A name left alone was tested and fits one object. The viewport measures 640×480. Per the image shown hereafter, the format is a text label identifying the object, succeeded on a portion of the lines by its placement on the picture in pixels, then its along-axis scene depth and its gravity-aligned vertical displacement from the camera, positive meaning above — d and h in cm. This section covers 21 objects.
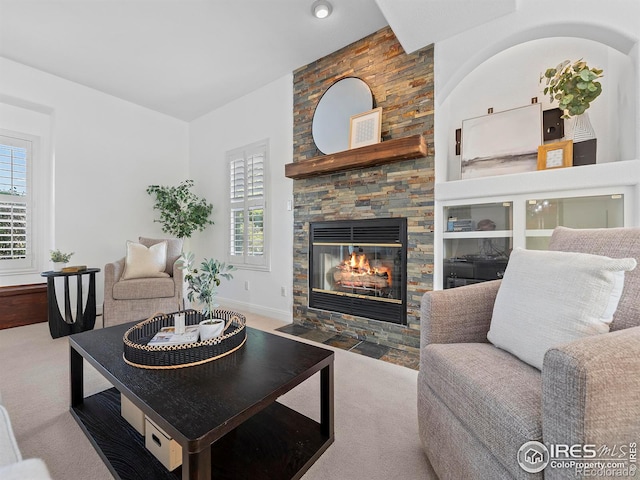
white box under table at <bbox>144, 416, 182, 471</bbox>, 107 -77
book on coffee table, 129 -44
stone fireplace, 246 +36
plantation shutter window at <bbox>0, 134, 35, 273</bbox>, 338 +43
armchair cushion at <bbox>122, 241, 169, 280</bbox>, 308 -22
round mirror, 281 +127
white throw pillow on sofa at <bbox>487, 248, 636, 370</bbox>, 90 -20
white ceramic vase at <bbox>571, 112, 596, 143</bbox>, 197 +73
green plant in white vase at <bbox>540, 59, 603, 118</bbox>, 187 +99
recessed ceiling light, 238 +188
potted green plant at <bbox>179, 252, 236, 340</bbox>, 137 -21
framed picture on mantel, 263 +101
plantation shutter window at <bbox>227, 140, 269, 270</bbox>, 368 +45
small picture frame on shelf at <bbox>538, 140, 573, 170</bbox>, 196 +57
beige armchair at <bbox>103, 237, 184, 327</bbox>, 282 -54
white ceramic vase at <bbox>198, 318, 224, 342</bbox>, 136 -41
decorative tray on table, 118 -45
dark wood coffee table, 87 -52
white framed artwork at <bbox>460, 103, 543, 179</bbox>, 218 +75
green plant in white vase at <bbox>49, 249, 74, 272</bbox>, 303 -19
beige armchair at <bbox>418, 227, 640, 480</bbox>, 62 -42
